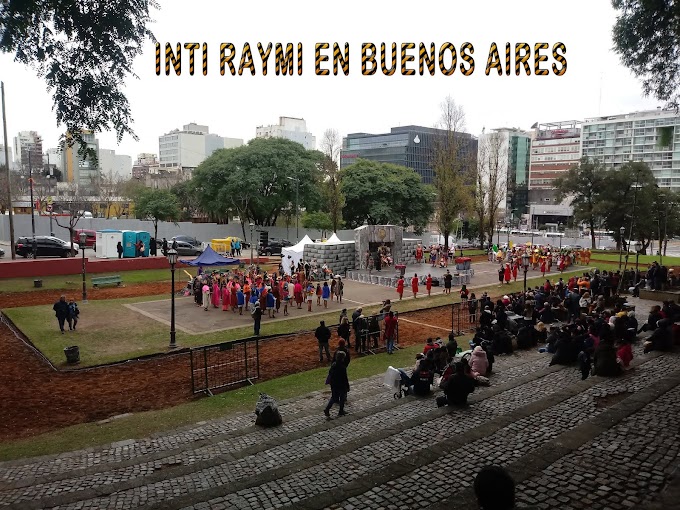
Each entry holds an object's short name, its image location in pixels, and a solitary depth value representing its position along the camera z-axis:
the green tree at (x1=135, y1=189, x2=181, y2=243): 48.94
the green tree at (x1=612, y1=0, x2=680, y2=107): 12.47
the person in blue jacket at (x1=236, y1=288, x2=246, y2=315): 20.64
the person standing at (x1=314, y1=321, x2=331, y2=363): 14.09
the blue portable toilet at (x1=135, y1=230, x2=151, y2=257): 37.50
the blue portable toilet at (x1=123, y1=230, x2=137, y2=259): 36.91
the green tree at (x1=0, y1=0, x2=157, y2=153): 8.64
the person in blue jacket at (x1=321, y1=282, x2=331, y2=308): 23.03
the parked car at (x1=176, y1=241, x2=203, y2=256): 42.12
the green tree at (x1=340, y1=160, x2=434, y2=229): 52.47
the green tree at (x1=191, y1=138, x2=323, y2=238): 48.38
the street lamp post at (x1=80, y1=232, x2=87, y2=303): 22.85
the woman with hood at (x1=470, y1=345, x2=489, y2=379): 11.77
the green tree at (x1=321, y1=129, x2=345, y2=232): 49.41
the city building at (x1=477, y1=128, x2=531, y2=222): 121.31
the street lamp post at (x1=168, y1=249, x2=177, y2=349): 15.79
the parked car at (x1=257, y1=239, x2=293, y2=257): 45.21
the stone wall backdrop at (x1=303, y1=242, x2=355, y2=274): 31.09
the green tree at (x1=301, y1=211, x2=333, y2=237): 50.88
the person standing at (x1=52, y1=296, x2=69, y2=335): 17.14
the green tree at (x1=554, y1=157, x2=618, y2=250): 53.38
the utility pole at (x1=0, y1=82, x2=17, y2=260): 30.71
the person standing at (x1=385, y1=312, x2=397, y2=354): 15.18
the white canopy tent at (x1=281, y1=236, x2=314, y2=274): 30.14
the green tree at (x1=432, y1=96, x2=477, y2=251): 47.69
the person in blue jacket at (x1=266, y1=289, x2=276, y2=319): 20.15
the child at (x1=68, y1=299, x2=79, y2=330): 17.50
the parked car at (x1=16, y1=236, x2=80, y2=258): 34.67
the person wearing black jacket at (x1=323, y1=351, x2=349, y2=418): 9.87
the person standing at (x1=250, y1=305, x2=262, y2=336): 16.53
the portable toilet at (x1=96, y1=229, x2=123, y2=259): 36.31
